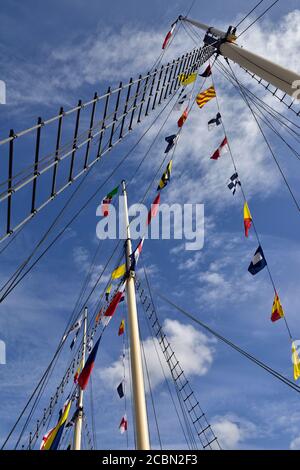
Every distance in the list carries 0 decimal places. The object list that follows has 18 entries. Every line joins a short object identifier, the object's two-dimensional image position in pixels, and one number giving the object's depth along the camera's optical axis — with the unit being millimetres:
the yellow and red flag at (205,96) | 15555
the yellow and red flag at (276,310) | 10492
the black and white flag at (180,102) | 15882
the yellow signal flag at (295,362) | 9234
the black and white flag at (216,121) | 15852
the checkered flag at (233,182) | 14414
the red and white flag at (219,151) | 15164
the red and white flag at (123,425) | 18223
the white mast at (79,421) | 20155
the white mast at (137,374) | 8664
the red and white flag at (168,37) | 18109
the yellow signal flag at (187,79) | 15133
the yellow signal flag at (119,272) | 13141
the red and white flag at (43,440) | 16023
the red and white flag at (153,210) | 12617
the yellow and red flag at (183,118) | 15034
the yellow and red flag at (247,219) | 12379
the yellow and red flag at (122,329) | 16703
